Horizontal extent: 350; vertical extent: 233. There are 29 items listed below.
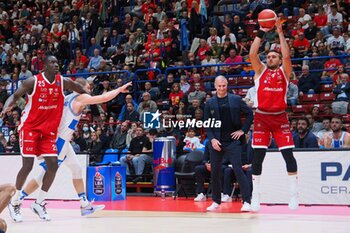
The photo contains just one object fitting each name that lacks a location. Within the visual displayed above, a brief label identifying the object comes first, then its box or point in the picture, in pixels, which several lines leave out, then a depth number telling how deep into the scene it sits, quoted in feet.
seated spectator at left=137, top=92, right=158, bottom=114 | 54.80
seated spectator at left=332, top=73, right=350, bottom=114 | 47.78
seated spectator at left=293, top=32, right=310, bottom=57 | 56.13
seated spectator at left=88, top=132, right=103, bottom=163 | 52.36
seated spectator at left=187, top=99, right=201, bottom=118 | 50.72
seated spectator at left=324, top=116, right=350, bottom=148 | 41.08
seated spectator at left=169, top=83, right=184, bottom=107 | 55.83
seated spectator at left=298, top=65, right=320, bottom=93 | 52.11
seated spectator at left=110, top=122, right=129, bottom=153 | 52.60
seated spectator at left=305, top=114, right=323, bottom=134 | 45.80
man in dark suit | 34.47
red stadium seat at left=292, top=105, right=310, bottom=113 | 50.16
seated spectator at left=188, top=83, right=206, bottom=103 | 53.62
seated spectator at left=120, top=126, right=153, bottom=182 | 48.83
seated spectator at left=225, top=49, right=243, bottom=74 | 57.88
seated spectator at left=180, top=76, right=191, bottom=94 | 57.06
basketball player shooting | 30.84
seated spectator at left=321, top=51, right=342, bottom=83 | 52.70
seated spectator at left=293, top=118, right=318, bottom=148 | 40.50
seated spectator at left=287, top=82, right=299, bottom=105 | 50.52
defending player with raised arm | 32.45
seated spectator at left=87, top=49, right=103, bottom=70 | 69.05
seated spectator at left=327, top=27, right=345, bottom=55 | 54.03
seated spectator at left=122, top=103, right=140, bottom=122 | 54.90
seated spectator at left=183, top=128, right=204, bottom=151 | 47.32
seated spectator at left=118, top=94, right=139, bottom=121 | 56.18
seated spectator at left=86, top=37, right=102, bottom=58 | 72.54
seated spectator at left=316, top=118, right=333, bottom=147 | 43.19
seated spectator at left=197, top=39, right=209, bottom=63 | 62.18
